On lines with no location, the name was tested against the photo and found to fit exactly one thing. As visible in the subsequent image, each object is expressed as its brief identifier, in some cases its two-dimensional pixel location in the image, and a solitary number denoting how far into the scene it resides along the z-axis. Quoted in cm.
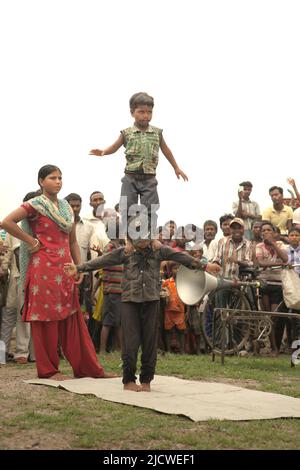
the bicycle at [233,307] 1123
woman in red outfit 836
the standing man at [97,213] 1225
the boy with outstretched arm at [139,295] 770
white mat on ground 650
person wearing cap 1170
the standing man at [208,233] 1314
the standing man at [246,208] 1369
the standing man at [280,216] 1381
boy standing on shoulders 866
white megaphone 979
